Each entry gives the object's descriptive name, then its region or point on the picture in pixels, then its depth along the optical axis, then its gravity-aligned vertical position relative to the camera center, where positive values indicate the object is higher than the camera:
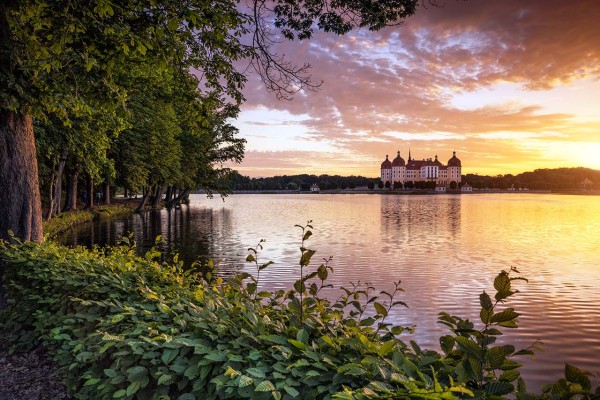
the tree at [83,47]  7.92 +2.65
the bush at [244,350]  2.45 -1.11
